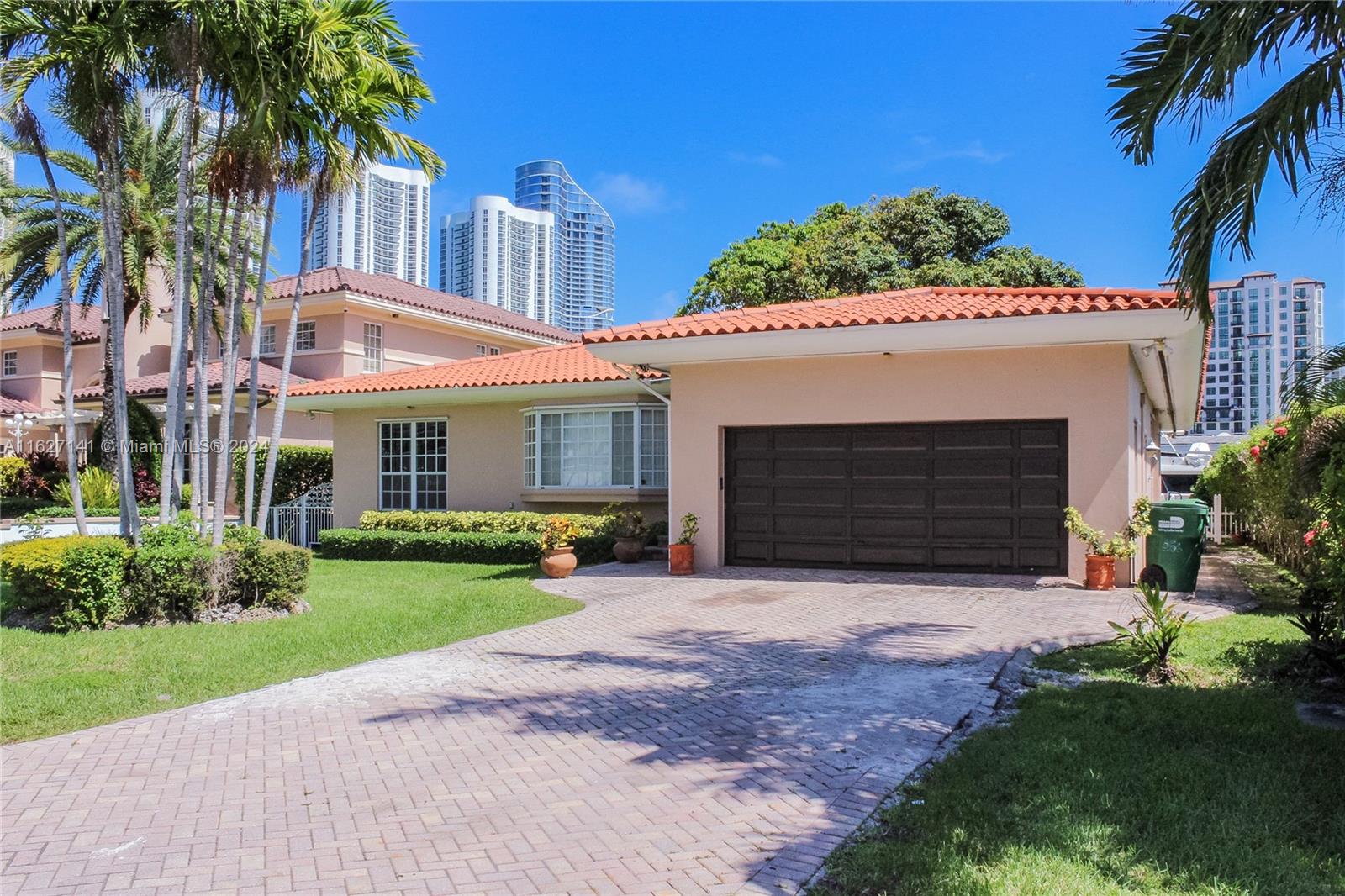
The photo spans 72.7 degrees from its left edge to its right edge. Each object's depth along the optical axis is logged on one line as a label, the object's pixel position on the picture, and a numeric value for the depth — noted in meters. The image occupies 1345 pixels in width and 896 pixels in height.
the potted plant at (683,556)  13.78
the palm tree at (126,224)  23.33
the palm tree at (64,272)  10.67
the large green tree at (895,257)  27.38
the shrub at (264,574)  10.36
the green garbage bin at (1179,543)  10.89
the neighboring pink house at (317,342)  25.66
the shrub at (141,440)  24.03
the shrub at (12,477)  27.95
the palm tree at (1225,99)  5.70
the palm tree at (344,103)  10.05
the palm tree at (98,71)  9.41
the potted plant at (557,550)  13.61
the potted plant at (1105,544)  11.48
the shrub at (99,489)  23.05
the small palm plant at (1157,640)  6.77
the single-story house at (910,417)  11.76
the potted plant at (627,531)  15.30
